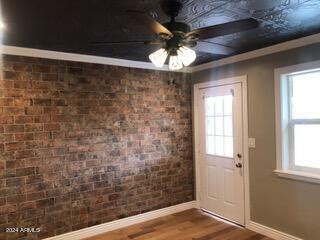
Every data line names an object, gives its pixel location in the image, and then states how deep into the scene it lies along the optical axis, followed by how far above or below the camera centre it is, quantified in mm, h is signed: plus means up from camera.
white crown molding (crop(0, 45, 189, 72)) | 2953 +863
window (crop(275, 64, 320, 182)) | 2961 -20
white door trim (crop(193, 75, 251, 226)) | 3605 -141
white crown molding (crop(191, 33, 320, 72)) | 2861 +892
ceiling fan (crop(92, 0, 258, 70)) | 1741 +617
